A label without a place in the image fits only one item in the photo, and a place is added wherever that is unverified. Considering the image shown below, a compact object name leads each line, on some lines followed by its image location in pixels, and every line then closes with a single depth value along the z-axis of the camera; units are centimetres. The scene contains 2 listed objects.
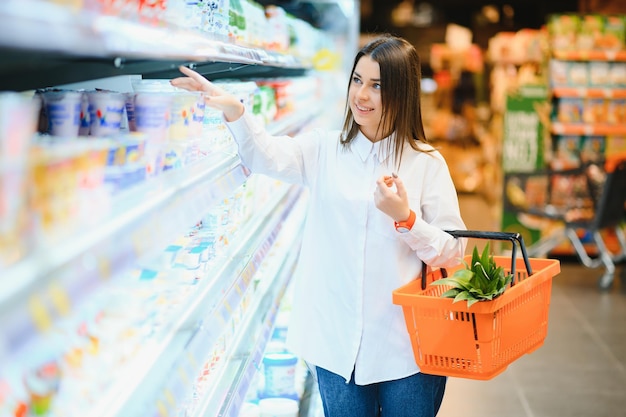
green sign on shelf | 836
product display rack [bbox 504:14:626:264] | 790
